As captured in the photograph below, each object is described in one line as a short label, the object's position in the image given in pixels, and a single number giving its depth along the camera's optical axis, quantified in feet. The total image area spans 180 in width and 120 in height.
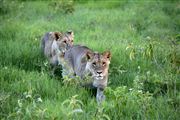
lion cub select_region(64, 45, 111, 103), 51.93
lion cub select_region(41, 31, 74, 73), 63.72
